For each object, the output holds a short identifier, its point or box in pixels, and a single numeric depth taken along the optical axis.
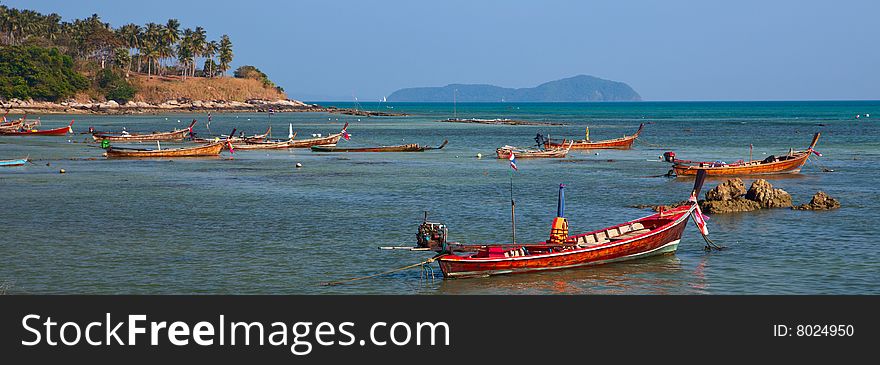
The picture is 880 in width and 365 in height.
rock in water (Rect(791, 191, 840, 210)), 41.88
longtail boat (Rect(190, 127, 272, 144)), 88.70
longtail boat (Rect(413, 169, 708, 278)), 27.38
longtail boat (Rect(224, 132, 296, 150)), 88.06
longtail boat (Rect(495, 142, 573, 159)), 75.55
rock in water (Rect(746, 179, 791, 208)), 42.19
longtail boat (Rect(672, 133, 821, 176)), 56.94
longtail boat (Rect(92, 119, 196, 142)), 92.94
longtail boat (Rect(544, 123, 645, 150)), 87.38
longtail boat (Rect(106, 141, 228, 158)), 74.62
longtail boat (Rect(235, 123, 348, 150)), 88.72
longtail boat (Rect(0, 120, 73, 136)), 104.50
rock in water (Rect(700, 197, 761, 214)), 41.09
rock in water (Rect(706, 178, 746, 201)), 42.84
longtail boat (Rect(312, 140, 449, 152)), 85.38
